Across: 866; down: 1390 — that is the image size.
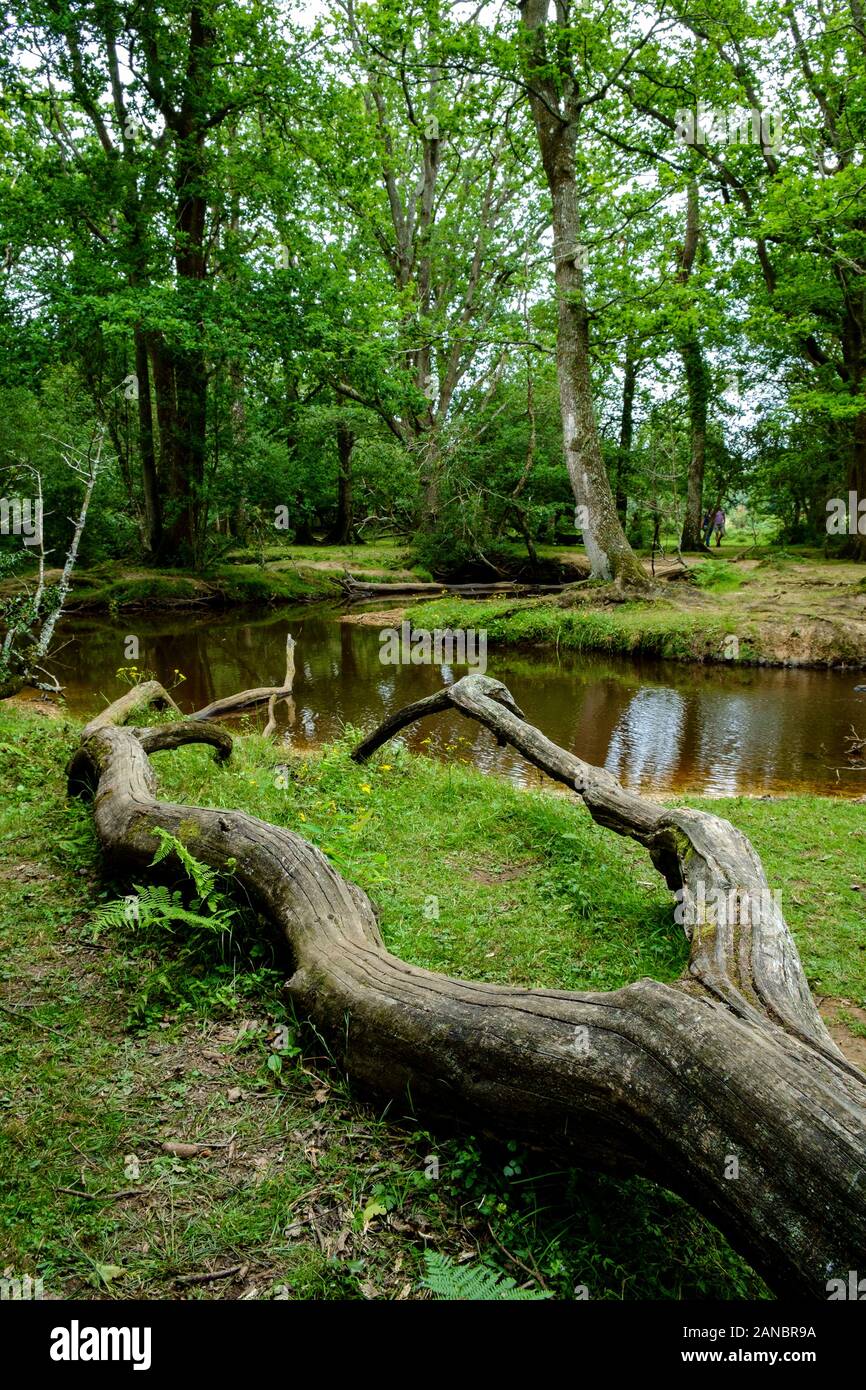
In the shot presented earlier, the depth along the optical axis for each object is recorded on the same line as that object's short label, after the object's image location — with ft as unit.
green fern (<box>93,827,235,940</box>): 11.87
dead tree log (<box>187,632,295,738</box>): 28.40
